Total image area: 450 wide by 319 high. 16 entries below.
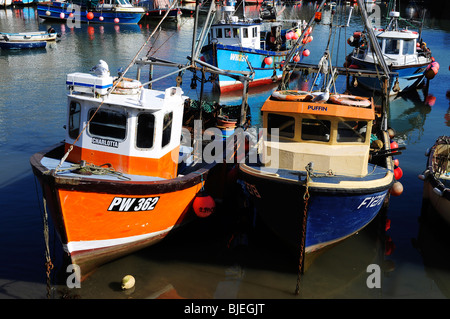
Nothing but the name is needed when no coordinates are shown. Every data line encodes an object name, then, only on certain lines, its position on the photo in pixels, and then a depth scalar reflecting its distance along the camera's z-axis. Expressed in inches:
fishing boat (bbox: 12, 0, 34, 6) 2190.9
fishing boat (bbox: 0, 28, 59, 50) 1246.9
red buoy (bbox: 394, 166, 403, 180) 487.8
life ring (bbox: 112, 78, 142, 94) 388.8
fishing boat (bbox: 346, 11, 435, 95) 967.6
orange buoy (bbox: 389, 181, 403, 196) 452.4
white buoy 361.7
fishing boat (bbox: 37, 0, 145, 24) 1856.5
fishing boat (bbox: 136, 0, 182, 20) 2046.5
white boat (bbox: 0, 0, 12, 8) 2134.1
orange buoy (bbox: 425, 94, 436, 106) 968.3
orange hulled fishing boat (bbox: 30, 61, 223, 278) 346.6
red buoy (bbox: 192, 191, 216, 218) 408.2
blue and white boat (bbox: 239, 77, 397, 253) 365.1
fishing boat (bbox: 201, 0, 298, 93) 995.9
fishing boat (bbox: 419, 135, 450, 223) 425.4
